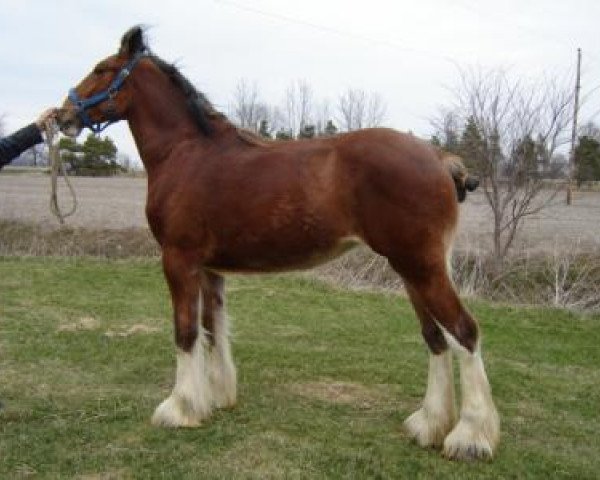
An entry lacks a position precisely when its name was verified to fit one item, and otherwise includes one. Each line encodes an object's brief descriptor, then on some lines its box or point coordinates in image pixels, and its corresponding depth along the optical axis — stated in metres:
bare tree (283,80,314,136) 34.19
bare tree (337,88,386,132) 27.19
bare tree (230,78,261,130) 28.73
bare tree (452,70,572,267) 12.05
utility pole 12.20
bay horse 3.90
